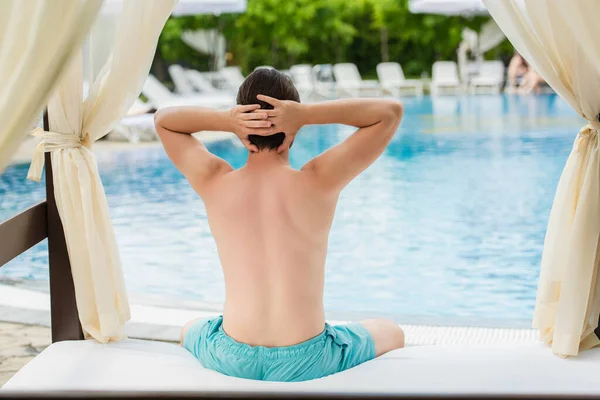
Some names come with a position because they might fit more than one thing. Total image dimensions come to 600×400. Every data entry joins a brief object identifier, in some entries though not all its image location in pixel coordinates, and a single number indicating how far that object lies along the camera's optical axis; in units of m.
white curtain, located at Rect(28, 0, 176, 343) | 2.43
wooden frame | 2.47
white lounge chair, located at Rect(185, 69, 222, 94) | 13.81
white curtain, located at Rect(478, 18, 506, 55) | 18.28
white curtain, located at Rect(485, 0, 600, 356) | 2.19
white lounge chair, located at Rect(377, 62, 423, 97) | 16.20
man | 2.09
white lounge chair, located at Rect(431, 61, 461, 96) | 16.28
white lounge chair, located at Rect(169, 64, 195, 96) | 13.69
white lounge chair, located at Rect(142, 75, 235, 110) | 11.40
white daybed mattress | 2.02
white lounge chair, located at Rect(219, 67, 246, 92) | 14.99
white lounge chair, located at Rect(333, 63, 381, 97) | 16.02
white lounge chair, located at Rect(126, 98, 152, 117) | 10.98
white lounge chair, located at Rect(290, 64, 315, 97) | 15.43
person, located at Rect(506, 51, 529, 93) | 15.61
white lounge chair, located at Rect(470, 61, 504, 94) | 15.88
